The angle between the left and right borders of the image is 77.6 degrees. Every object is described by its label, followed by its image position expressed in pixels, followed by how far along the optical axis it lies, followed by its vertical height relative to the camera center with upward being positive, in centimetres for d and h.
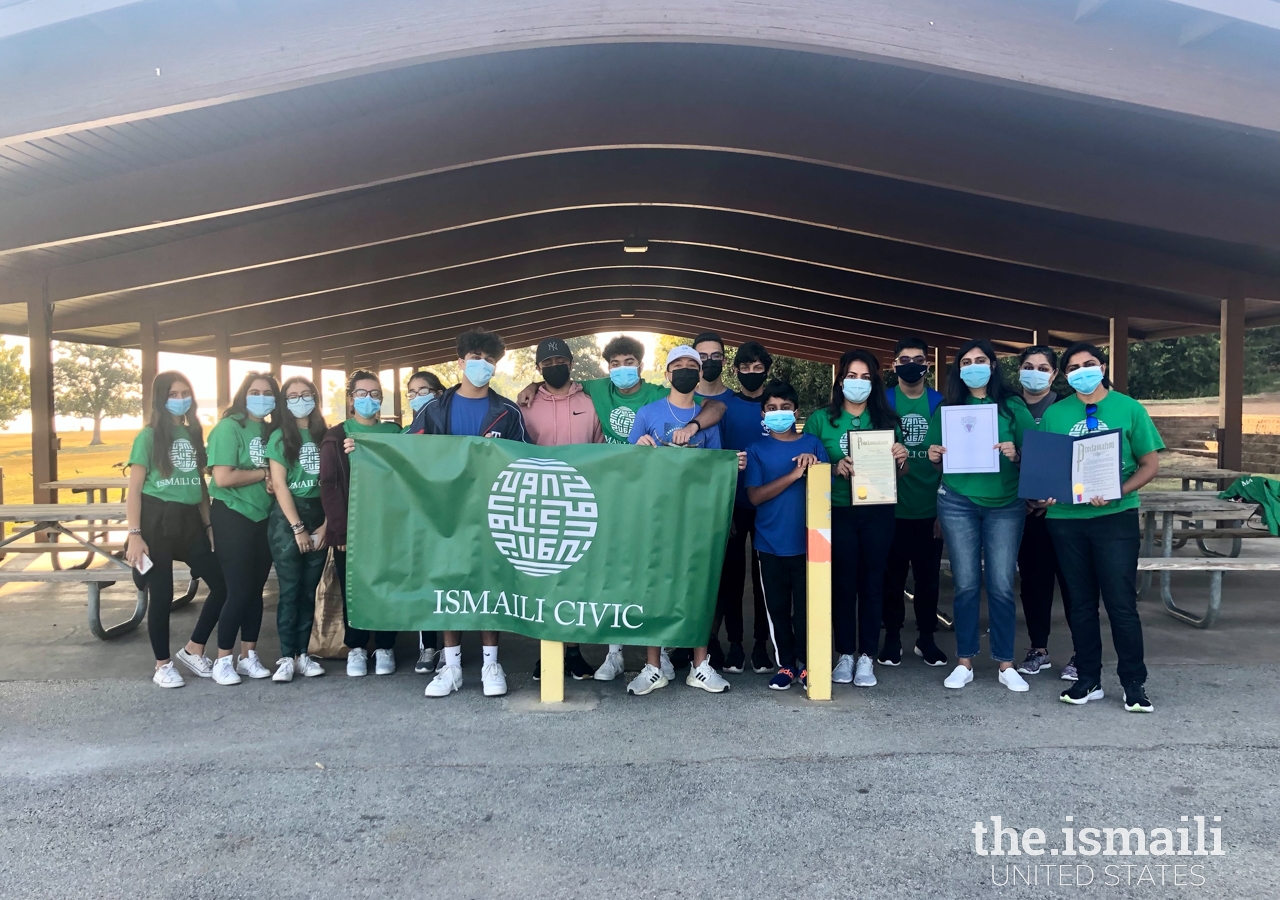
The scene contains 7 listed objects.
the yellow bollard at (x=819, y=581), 426 -79
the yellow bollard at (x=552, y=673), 432 -129
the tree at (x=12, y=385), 3772 +255
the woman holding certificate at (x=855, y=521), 446 -49
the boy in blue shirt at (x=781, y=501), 436 -37
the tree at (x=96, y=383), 5253 +372
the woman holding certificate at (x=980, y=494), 438 -34
